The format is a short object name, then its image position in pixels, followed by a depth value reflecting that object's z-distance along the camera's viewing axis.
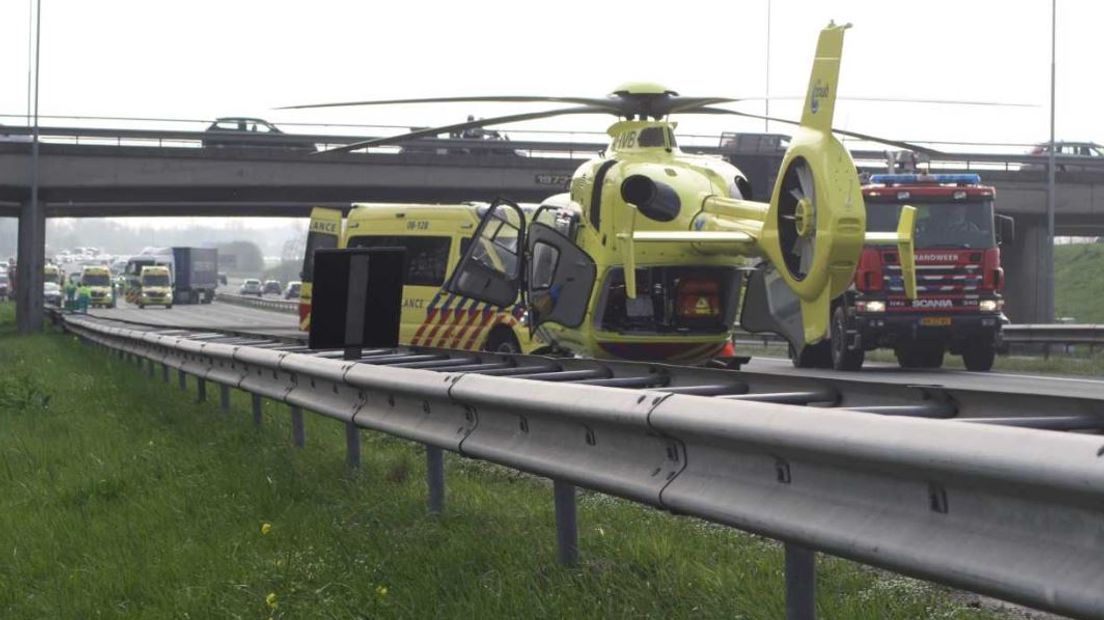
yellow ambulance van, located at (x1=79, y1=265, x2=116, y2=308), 90.04
